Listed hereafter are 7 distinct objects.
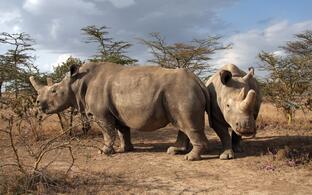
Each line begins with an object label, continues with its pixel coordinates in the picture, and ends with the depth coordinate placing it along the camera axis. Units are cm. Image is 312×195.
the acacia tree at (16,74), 1391
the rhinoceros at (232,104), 896
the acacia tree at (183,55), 2205
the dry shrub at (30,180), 728
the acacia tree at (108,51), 1698
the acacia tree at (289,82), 1611
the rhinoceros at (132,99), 976
